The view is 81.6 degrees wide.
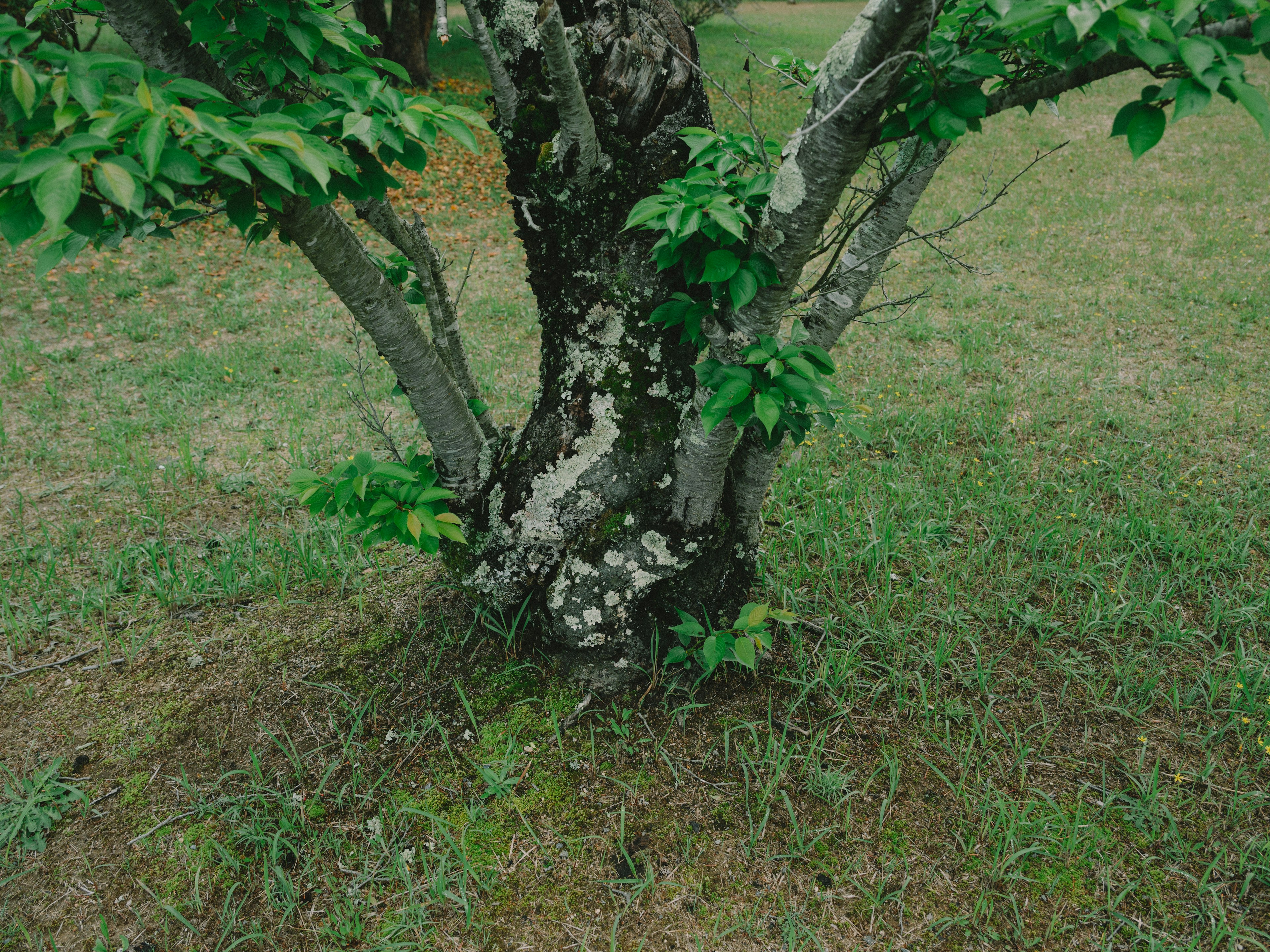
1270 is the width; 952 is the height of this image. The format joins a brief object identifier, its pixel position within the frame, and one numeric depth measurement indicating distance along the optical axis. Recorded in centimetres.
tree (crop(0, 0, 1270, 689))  132
